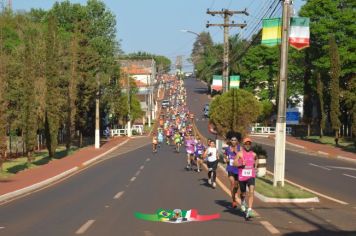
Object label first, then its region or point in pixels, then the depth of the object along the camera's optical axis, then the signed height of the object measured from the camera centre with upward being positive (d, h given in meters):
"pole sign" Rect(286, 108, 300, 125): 85.94 -0.61
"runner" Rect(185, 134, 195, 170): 31.41 -1.90
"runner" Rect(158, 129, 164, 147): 58.99 -2.53
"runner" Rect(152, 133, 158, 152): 50.87 -2.82
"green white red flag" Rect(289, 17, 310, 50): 20.84 +2.80
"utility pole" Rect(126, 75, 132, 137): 81.32 -1.08
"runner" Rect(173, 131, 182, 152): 51.22 -2.52
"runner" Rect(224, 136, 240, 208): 15.49 -1.46
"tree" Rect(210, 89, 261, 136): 36.31 -0.04
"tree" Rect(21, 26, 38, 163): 35.88 +0.16
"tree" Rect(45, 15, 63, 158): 41.88 +0.72
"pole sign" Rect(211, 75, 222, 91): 46.39 +2.16
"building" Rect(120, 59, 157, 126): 134.00 +9.45
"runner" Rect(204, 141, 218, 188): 23.00 -1.86
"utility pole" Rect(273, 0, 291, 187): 20.78 +0.15
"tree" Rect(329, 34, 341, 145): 55.72 +2.66
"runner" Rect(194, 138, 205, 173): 30.36 -2.11
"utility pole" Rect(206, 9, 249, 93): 40.94 +5.93
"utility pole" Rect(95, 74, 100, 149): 57.09 -2.19
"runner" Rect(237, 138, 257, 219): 13.95 -1.22
